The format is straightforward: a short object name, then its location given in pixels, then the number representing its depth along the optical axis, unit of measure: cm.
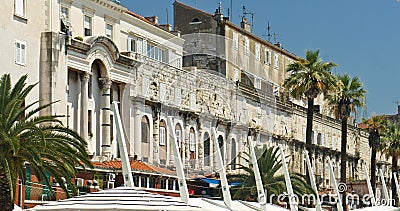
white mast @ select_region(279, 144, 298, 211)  5300
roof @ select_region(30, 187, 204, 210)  3061
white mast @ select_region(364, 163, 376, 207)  7823
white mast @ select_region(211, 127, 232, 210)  4706
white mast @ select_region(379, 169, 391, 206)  8281
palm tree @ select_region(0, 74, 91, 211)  3453
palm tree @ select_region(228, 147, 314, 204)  6359
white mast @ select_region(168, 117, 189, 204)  4038
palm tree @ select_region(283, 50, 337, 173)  7031
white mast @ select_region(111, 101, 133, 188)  3628
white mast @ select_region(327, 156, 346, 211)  6333
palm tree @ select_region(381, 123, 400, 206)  10162
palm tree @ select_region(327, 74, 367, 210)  7900
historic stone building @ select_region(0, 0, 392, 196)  4778
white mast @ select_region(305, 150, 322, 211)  5931
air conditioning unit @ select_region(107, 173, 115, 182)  5222
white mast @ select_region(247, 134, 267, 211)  4932
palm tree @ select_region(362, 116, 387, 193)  9112
